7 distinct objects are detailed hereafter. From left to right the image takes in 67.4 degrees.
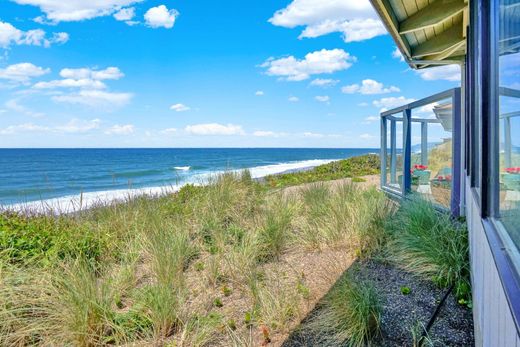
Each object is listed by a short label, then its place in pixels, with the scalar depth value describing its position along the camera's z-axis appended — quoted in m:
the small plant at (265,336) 2.68
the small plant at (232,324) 2.87
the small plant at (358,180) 10.38
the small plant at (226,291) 3.46
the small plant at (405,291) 3.17
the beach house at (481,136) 1.09
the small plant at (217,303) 3.25
